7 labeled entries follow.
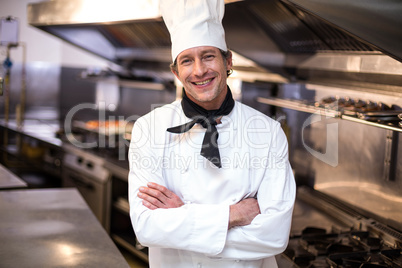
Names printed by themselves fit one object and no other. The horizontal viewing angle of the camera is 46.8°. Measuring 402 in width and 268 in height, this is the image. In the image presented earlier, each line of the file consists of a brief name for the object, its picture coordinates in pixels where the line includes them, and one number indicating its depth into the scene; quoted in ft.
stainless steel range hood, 5.76
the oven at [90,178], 13.75
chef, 5.41
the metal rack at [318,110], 6.45
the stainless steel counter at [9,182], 9.89
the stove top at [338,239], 6.78
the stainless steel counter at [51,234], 6.15
